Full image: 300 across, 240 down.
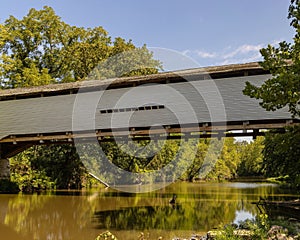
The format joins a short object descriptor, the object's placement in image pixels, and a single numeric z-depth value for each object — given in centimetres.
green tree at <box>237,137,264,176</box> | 4381
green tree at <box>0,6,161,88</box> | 2397
